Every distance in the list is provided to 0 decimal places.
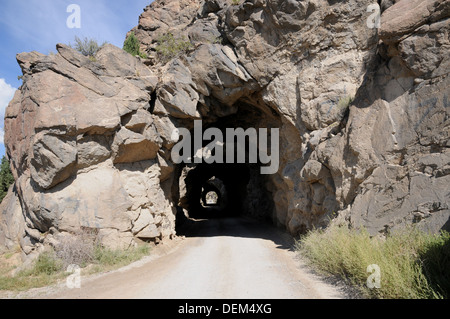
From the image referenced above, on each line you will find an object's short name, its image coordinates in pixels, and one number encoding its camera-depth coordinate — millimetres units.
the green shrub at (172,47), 13727
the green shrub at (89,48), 12734
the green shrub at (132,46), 16200
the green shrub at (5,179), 18647
